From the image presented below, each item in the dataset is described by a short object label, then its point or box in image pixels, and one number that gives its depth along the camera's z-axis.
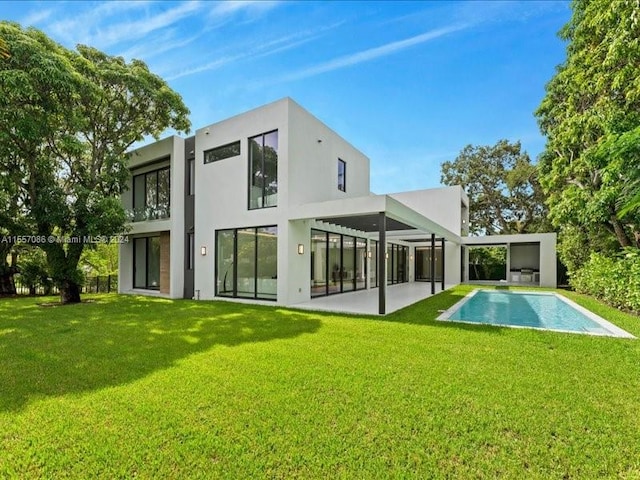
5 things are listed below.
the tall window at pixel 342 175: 15.65
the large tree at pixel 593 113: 10.73
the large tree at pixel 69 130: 10.03
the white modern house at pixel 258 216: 11.59
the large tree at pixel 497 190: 30.28
